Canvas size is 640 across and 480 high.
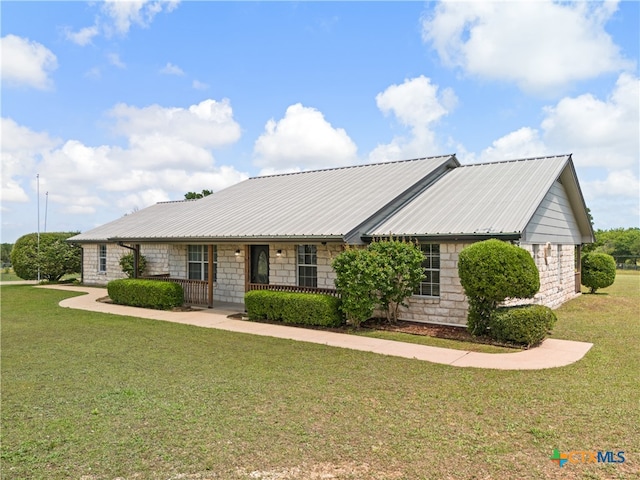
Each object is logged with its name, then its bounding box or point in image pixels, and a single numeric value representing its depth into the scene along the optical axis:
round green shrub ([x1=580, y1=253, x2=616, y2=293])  18.03
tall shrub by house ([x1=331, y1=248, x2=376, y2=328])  10.41
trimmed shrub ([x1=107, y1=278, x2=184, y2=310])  14.56
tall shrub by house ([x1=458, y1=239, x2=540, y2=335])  8.98
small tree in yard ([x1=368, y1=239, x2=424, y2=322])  10.50
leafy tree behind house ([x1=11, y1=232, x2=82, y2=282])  25.17
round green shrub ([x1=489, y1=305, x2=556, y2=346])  8.80
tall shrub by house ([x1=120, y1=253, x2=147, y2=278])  20.05
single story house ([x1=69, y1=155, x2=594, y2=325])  11.10
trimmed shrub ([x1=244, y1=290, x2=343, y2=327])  11.12
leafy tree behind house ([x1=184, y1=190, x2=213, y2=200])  35.03
